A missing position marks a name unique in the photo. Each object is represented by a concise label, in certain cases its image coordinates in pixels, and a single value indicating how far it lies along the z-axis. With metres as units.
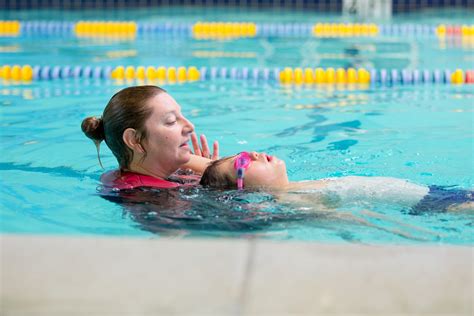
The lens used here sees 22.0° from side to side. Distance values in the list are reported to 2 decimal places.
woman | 5.19
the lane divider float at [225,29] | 16.26
